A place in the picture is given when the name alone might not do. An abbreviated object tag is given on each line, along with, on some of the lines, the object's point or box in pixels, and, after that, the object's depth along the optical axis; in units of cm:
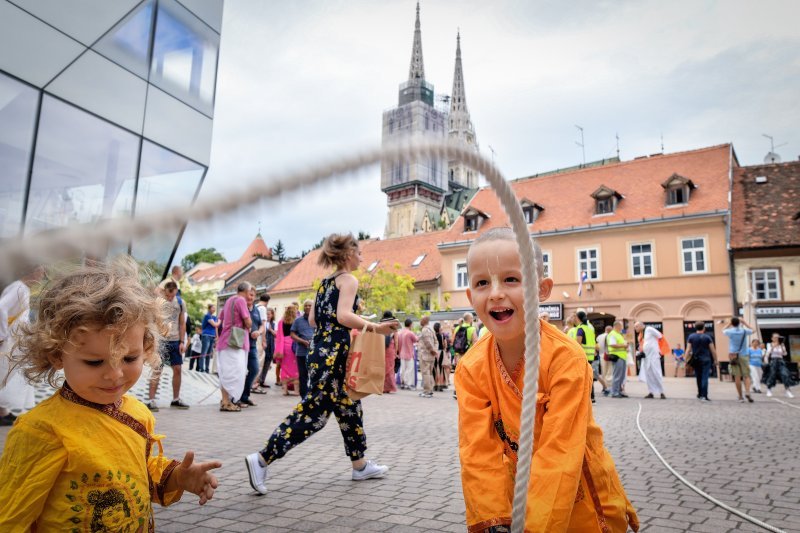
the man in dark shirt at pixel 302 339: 1058
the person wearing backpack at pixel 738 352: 1263
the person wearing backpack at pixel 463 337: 1418
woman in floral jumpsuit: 416
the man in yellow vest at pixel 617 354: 1394
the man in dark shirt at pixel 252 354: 1005
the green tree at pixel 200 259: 7788
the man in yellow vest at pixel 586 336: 1240
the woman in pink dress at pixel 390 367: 1252
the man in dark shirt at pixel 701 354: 1303
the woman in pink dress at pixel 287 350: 1231
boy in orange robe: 186
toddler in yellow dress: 176
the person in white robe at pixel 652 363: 1391
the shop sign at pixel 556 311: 3291
